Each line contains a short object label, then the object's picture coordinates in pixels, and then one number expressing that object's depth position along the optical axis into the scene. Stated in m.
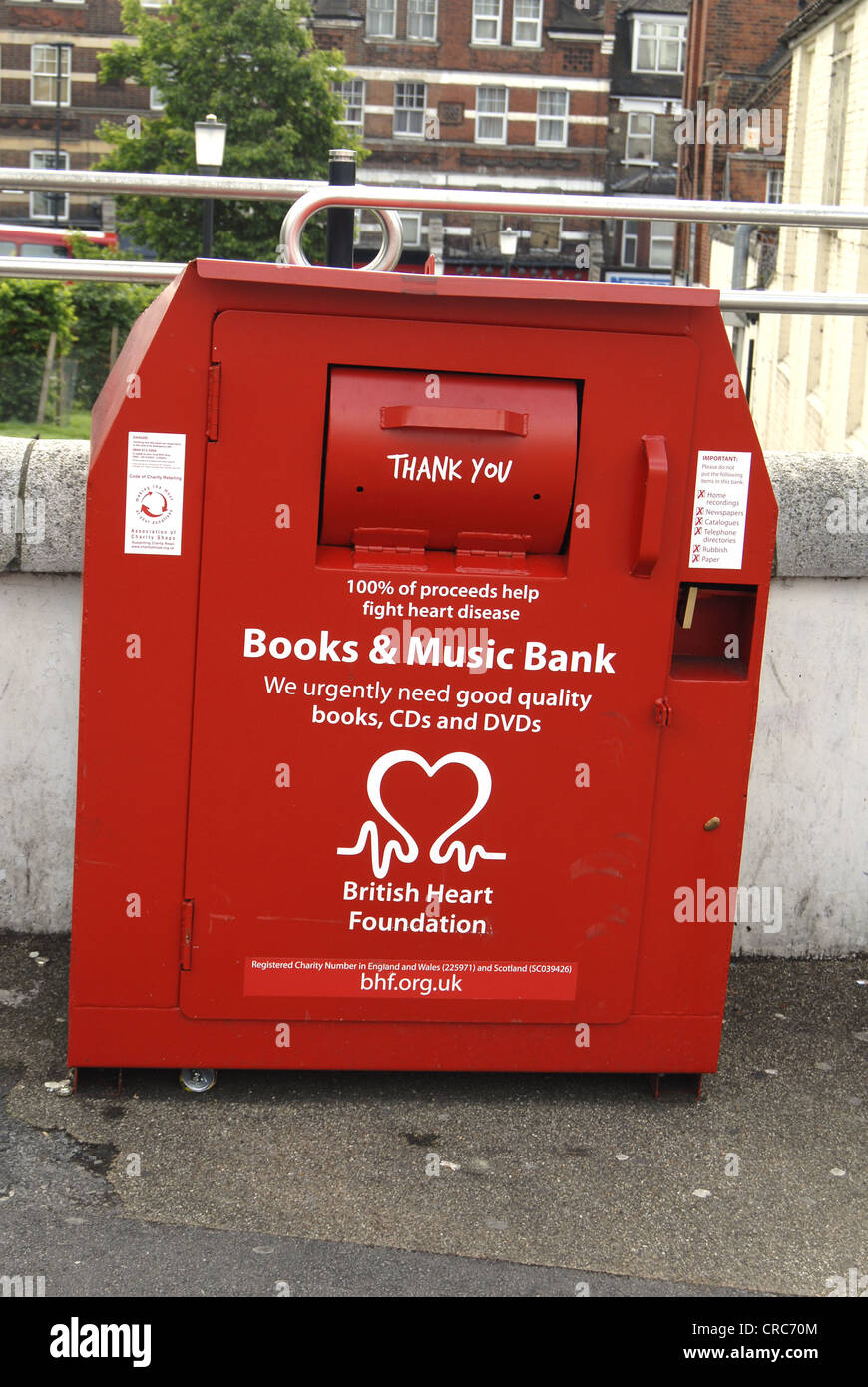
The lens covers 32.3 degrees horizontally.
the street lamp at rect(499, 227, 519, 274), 26.42
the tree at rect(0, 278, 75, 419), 18.23
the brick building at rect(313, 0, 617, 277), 48.28
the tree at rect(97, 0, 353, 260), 33.72
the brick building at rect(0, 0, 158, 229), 46.94
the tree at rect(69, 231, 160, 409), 22.14
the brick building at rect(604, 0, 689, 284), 50.88
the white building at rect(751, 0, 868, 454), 17.62
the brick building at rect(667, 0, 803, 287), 32.81
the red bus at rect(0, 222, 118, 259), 33.59
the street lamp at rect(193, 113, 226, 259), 13.59
